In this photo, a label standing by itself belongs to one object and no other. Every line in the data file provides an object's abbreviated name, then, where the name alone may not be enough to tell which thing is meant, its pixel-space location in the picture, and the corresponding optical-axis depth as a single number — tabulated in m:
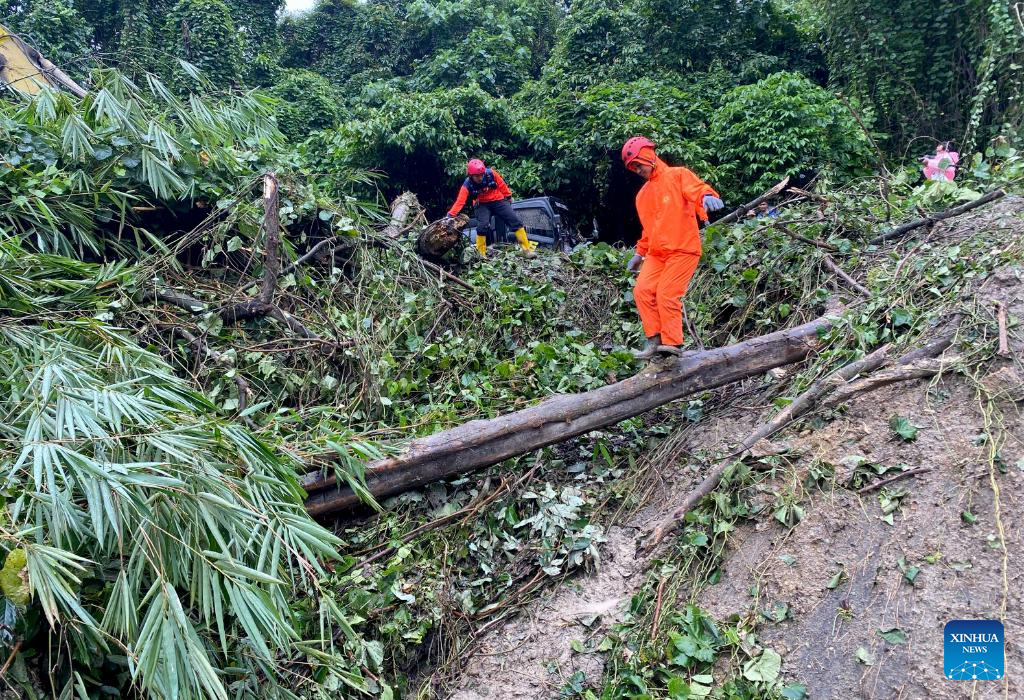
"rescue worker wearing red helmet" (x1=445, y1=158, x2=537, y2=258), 7.87
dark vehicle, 9.66
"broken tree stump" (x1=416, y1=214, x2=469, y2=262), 6.01
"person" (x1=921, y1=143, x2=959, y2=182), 5.91
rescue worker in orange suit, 4.42
